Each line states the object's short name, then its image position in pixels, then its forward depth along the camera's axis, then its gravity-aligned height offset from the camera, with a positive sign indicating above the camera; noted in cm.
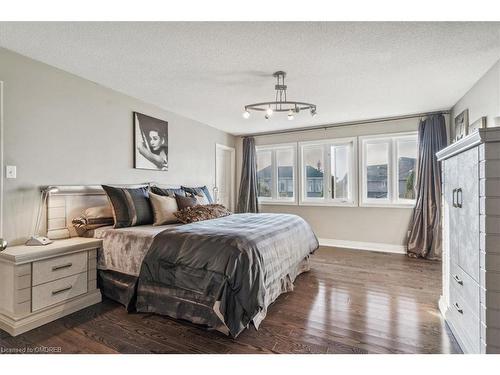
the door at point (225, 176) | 534 +35
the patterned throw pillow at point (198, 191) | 385 +1
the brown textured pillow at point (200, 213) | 293 -25
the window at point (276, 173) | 545 +42
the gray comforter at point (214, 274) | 186 -62
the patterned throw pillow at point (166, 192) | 334 -1
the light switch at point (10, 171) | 228 +16
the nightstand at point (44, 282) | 195 -74
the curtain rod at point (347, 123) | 417 +126
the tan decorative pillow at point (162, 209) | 288 -20
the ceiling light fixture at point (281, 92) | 271 +120
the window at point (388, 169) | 446 +43
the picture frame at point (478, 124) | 274 +78
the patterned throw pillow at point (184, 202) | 319 -13
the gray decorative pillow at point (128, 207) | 269 -17
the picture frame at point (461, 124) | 326 +92
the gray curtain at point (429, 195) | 402 -1
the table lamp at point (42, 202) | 247 -12
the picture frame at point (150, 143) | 354 +68
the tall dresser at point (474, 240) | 140 -27
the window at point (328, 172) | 485 +40
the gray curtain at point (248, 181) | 553 +24
